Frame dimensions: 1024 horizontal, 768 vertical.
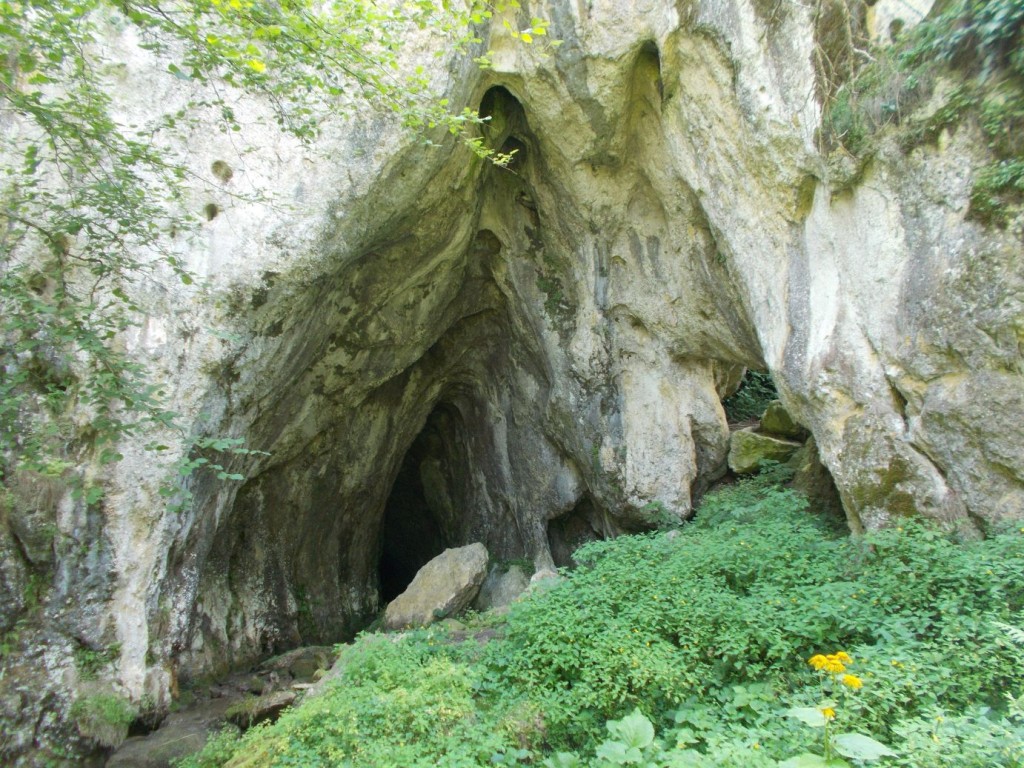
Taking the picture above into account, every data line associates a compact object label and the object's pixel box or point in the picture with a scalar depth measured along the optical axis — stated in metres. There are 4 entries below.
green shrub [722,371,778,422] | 11.48
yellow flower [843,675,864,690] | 2.58
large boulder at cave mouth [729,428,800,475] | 8.13
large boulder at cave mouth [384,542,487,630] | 8.34
